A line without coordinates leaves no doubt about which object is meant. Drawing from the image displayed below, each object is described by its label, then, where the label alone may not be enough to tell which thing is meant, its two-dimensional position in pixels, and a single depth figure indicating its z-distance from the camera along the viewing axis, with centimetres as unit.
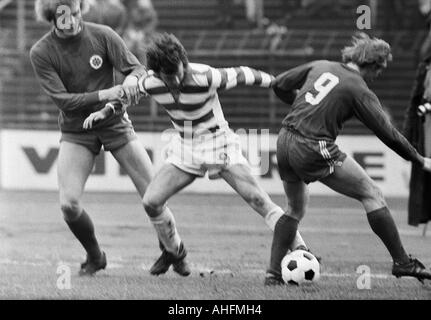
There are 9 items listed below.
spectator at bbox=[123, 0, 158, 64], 2003
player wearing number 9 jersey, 887
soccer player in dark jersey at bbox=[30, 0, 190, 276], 962
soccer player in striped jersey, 906
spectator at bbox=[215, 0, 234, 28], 2091
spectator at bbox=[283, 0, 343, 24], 2069
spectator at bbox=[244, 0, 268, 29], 2091
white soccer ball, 901
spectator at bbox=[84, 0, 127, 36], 1942
